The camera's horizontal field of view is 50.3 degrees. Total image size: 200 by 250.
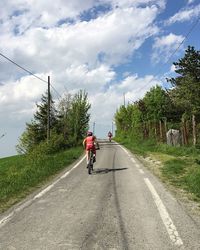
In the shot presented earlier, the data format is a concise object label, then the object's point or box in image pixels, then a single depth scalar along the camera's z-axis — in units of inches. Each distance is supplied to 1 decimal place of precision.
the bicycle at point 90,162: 360.7
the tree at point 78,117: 1093.3
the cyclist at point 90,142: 383.4
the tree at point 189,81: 611.0
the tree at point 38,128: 1213.5
